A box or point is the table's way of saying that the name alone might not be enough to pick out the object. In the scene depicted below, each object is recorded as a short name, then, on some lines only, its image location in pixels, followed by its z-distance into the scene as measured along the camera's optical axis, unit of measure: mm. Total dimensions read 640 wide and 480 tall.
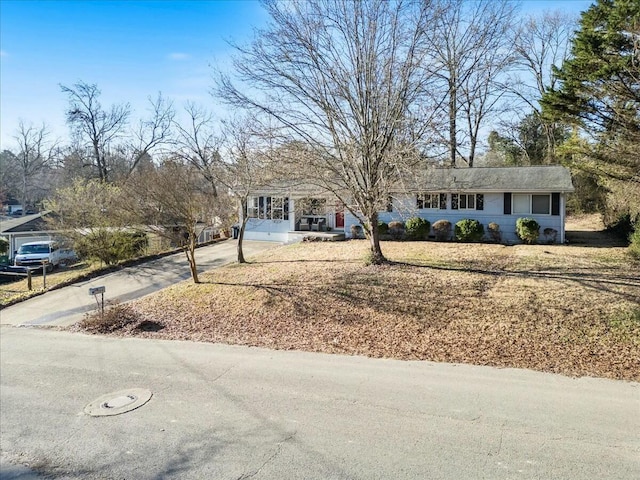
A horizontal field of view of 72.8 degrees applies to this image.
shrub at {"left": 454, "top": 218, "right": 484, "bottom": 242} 18938
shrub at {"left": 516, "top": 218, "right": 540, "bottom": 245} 17969
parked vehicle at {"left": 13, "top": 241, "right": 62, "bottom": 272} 21734
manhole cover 6301
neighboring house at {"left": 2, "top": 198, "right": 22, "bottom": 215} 60575
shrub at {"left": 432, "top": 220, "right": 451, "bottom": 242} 19719
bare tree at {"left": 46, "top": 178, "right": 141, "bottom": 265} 18906
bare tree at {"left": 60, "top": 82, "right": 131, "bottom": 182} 38559
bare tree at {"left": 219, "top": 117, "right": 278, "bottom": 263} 13195
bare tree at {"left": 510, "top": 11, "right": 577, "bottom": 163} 31875
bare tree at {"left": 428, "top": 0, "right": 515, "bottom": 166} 12047
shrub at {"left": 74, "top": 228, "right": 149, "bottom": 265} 18922
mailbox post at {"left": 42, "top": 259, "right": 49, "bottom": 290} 16203
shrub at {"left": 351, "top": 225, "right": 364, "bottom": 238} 21594
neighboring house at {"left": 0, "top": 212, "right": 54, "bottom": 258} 27372
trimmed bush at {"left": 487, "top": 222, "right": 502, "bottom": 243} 18969
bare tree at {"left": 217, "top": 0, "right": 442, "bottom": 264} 11664
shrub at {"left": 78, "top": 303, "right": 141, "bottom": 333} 10758
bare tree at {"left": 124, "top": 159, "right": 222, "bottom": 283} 13766
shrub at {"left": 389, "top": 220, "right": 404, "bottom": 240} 20328
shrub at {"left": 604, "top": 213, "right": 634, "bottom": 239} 18125
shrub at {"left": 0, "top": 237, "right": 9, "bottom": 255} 25562
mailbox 10986
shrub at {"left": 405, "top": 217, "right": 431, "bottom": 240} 19859
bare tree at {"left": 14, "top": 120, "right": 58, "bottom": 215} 51188
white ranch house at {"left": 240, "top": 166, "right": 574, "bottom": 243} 18266
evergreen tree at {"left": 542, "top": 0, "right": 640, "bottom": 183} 11078
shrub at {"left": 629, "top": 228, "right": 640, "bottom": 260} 13664
